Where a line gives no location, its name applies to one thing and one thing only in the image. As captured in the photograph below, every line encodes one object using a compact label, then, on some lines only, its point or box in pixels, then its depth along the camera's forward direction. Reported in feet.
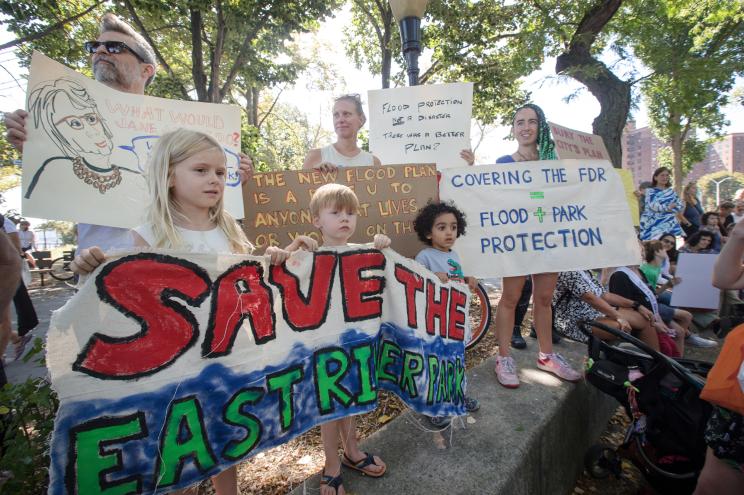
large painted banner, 3.66
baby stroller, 5.74
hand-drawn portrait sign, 5.64
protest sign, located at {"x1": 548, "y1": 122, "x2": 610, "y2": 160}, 9.63
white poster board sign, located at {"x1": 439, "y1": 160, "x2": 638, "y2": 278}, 8.77
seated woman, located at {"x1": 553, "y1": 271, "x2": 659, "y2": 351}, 9.81
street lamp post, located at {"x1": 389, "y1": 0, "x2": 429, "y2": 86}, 13.01
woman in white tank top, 8.75
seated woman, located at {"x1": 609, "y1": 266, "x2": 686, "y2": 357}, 10.39
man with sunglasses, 6.15
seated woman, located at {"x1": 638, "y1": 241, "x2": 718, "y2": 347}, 12.85
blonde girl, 4.53
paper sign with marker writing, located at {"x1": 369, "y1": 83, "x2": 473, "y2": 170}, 11.78
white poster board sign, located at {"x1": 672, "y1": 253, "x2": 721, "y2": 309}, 12.98
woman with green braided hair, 8.58
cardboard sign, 7.92
